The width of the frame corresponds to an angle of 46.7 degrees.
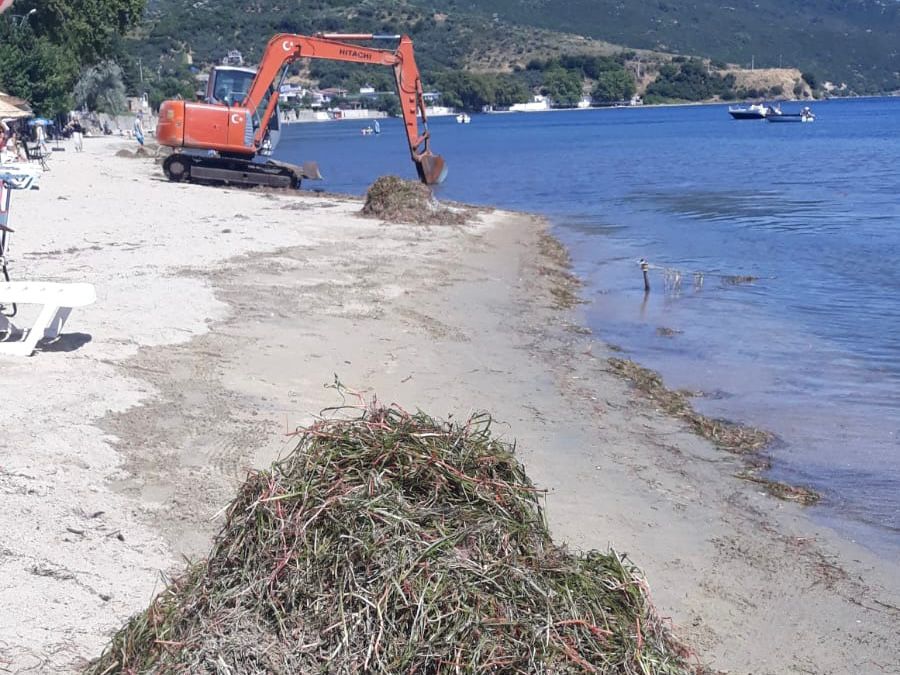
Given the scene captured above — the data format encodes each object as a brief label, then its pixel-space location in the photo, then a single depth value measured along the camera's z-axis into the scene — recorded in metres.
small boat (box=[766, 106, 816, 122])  100.32
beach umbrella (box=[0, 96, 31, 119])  20.71
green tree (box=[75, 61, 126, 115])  75.43
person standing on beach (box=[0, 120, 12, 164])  24.52
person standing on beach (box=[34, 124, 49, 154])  37.62
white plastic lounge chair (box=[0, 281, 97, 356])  8.09
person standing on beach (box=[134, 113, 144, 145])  53.09
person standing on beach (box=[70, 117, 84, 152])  47.22
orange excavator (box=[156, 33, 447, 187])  25.36
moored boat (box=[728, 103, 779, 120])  108.44
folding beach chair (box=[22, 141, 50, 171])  32.12
